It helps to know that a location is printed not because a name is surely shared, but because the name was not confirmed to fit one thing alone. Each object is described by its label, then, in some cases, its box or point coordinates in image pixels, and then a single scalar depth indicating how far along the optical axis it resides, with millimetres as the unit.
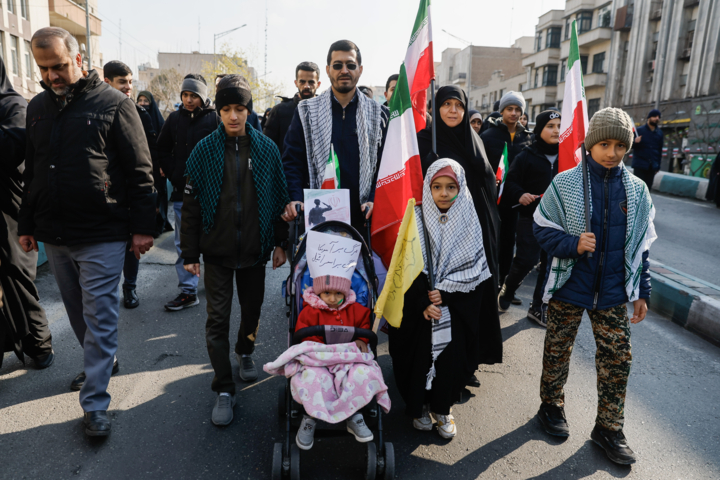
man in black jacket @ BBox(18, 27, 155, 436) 3037
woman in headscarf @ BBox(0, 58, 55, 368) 3461
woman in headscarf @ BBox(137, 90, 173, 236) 5676
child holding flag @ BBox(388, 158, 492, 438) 3105
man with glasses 3770
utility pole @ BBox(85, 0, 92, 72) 26338
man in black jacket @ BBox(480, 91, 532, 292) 5246
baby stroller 2604
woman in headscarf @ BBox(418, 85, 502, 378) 3494
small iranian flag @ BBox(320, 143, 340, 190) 3594
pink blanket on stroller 2586
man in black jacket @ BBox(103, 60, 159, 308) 5201
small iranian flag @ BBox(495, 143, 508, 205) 5391
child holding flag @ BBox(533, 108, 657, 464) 2936
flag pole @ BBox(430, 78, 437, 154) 3303
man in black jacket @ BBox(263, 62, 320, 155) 5688
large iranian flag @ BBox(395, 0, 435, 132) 3426
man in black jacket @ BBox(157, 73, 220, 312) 5148
